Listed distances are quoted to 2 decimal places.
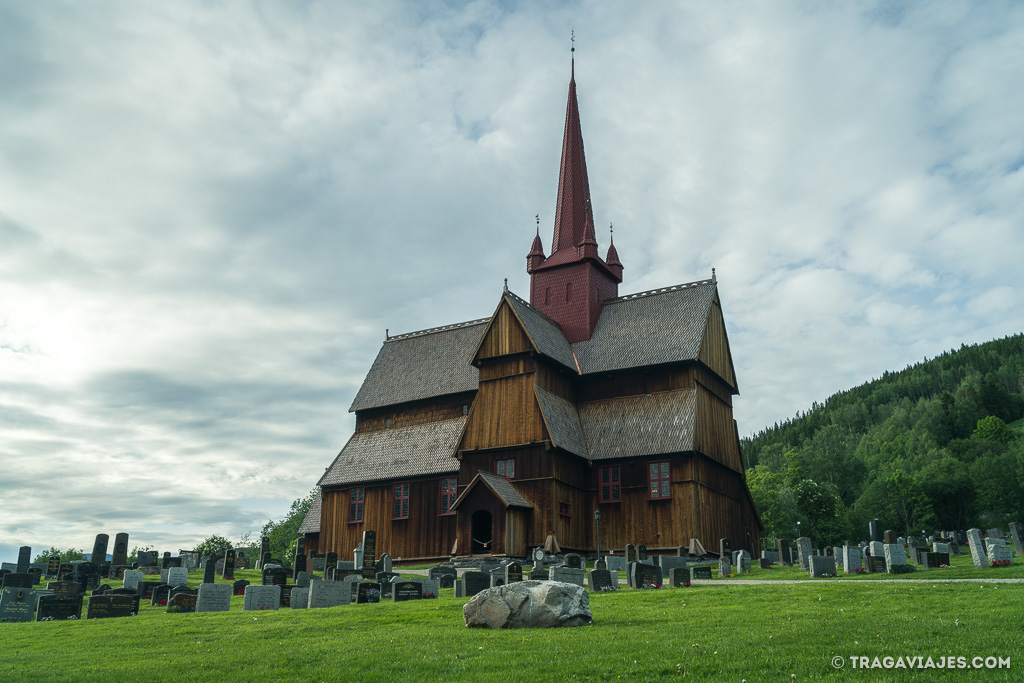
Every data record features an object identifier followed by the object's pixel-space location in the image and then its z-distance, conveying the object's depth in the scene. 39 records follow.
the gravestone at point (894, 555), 21.86
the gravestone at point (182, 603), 20.89
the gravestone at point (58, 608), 20.05
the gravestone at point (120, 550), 38.06
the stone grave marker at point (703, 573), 25.64
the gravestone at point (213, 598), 20.58
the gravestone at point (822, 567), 22.48
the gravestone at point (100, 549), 37.09
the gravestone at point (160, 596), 22.88
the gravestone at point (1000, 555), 21.34
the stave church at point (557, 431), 34.47
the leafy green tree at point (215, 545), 65.81
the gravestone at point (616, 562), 27.73
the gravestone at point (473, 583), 20.89
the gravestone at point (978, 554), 21.80
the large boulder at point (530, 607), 14.48
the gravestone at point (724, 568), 26.89
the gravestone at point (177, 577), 28.22
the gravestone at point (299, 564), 31.41
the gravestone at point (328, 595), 20.09
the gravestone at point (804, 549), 26.33
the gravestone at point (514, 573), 20.86
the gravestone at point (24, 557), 35.78
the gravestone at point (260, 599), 19.81
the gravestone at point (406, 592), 21.11
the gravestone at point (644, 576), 22.19
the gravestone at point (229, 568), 35.12
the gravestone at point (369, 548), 32.31
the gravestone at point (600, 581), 21.17
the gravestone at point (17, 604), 20.44
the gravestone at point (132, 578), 29.14
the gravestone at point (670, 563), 27.69
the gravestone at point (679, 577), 22.25
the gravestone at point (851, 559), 23.38
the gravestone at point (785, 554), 30.66
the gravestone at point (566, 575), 20.36
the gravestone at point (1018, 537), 24.18
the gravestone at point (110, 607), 20.16
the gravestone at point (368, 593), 20.84
